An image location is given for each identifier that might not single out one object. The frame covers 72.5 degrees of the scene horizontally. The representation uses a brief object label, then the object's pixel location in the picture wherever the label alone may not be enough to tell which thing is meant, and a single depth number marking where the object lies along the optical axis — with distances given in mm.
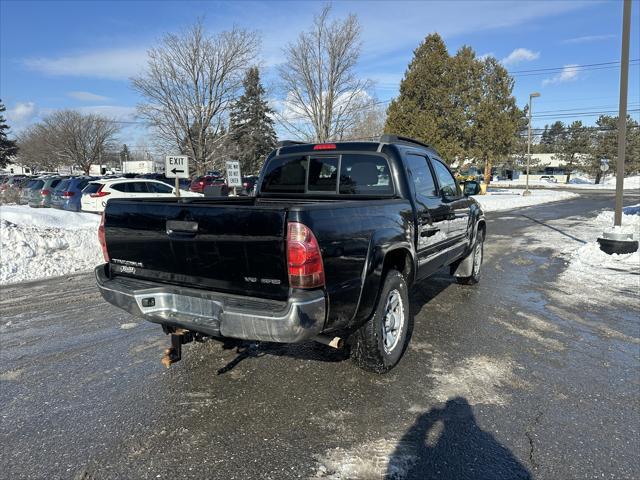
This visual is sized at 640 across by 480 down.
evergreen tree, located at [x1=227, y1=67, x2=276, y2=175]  38688
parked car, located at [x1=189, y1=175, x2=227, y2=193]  31977
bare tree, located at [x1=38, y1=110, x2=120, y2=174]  52250
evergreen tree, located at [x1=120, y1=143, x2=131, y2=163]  94756
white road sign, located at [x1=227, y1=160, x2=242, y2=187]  15156
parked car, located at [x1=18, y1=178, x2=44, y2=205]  21034
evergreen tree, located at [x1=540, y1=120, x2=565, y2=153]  95588
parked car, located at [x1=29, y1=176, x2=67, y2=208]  19812
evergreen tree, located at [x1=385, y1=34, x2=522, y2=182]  26141
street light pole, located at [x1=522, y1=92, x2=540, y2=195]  30591
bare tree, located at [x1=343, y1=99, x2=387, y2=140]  27844
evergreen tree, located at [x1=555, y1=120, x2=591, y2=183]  69625
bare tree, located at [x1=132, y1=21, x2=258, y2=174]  24891
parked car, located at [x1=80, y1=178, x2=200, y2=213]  16656
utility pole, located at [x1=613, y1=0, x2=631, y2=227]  8795
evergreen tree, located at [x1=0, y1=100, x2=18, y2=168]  50094
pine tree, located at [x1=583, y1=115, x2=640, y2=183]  61969
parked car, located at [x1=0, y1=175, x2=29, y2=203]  21578
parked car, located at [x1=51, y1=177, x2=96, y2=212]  18578
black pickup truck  2848
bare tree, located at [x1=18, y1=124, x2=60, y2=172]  56906
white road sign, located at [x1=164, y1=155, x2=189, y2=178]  11771
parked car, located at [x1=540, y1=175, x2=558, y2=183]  74075
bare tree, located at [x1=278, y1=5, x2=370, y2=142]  24000
